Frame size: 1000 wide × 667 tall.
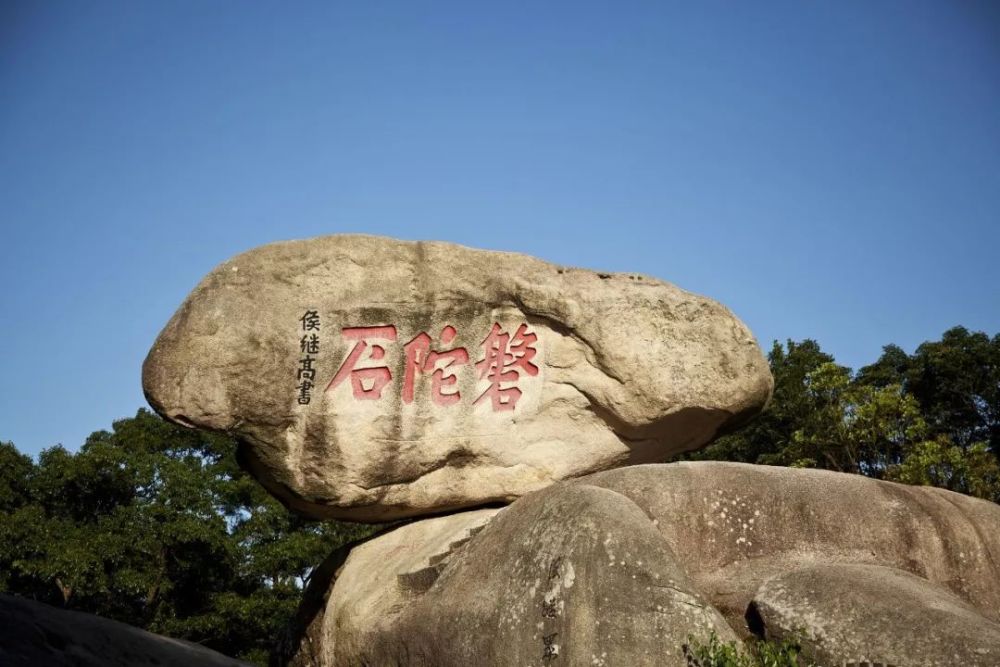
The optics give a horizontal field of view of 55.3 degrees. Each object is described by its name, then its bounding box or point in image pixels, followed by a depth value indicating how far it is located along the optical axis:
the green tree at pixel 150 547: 21.11
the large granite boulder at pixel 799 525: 8.04
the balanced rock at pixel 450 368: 9.49
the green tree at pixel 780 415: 21.97
